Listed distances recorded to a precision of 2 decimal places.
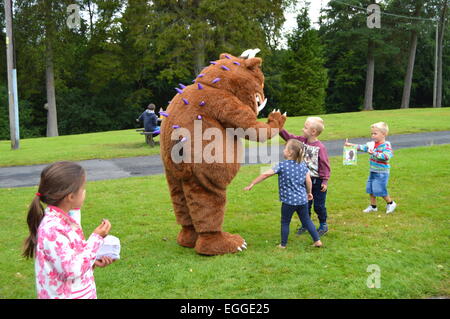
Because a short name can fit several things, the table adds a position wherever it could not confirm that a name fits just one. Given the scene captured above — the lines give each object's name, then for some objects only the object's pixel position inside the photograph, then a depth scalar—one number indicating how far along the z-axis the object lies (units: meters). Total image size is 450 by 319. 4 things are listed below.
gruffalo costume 5.27
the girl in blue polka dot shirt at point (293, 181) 5.51
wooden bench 15.97
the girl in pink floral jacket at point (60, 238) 2.74
